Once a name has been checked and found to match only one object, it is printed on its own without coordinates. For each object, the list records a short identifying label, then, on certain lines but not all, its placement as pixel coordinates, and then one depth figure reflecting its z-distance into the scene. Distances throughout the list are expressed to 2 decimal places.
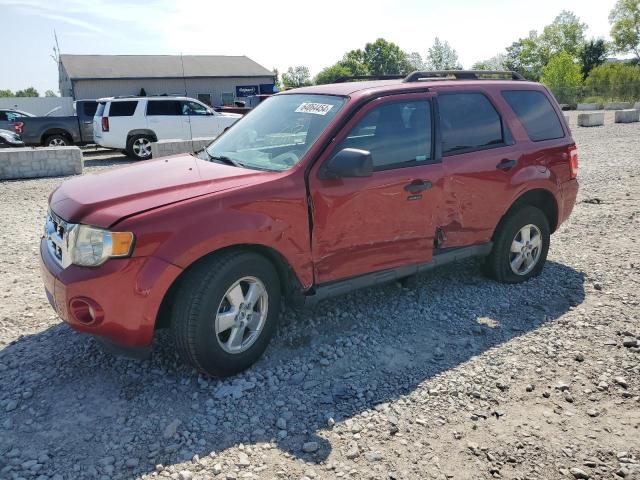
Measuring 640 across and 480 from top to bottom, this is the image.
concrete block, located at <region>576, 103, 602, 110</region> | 39.72
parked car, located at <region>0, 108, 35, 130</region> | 17.03
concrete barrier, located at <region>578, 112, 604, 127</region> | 23.22
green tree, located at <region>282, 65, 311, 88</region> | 106.30
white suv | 15.16
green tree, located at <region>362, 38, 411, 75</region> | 106.12
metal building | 40.66
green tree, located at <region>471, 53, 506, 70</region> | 87.65
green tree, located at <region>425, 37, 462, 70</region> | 82.75
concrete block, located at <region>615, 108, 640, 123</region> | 23.98
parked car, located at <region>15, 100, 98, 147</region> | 16.42
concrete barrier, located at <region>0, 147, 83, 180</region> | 11.77
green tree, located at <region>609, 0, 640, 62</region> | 71.00
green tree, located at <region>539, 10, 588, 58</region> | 84.88
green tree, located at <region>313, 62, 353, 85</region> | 94.31
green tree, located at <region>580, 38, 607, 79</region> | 66.44
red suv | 3.16
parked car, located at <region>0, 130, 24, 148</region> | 14.60
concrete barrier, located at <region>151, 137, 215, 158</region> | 12.88
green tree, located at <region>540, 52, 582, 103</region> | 52.68
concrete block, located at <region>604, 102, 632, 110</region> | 38.38
